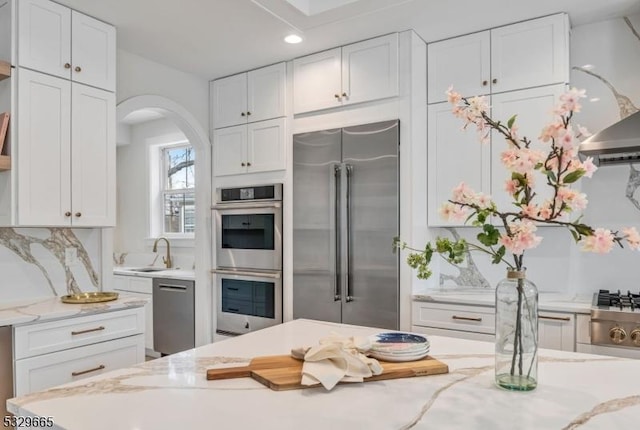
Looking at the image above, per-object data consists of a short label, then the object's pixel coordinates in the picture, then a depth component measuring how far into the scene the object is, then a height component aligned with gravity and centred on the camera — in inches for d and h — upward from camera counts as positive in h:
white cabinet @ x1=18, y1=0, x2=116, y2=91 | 100.7 +41.0
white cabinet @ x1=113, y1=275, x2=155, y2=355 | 181.8 -28.4
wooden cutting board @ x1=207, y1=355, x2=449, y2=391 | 48.6 -17.0
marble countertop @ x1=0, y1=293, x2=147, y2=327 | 90.4 -19.3
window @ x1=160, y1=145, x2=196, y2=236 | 220.5 +14.3
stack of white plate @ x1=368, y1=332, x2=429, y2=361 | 55.7 -15.8
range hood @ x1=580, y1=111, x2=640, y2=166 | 93.8 +16.2
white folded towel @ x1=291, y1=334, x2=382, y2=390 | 47.8 -15.9
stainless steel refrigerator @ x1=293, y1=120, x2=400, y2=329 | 123.3 -1.4
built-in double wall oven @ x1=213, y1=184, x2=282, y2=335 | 145.6 -12.6
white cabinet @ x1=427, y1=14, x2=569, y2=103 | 113.6 +41.8
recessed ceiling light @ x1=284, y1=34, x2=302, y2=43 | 127.0 +50.2
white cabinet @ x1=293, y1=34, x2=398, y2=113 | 125.5 +41.4
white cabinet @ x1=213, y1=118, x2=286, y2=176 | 146.8 +23.6
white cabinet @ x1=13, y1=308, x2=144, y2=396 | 90.4 -27.5
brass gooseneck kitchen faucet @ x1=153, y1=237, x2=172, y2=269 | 208.7 -16.5
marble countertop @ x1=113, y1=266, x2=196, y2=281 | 170.4 -21.4
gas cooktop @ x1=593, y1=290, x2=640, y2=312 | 97.4 -18.2
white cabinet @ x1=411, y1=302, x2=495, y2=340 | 112.0 -25.3
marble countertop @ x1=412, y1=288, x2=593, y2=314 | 102.7 -19.8
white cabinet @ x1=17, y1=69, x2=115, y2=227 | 100.1 +15.5
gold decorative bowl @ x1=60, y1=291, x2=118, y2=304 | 107.0 -18.8
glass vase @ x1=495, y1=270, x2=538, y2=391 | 46.8 -11.6
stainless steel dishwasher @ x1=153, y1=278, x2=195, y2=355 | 167.0 -35.6
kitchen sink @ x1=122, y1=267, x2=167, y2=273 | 199.9 -22.1
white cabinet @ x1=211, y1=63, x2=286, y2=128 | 147.4 +40.9
